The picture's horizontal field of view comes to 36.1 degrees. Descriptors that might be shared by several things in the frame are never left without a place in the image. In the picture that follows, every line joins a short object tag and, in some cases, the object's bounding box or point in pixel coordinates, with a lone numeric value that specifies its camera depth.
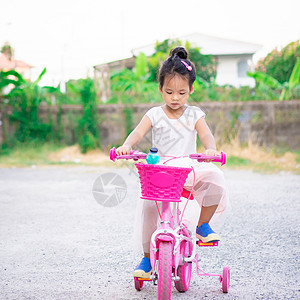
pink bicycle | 2.56
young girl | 3.01
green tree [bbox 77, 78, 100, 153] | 13.45
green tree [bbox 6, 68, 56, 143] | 13.85
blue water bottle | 2.59
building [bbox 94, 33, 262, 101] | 29.36
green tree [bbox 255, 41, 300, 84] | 20.16
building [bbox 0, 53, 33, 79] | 56.81
